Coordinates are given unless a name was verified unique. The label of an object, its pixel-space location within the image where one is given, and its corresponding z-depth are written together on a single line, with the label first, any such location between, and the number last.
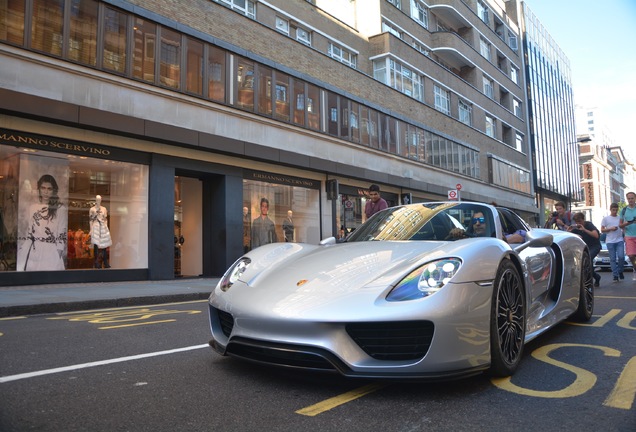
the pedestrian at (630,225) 10.14
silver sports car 2.59
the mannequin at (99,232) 12.03
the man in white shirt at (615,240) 10.40
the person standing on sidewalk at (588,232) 9.48
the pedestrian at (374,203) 8.23
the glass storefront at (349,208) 19.70
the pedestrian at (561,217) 10.03
